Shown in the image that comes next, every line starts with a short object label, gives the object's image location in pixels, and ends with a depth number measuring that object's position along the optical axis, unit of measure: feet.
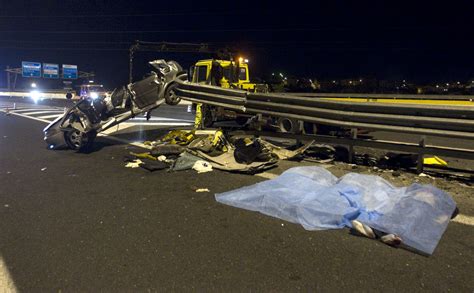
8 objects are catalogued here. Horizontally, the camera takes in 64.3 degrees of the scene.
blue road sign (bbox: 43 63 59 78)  222.40
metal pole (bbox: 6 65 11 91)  229.15
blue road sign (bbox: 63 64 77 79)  230.89
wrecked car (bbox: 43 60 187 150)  26.58
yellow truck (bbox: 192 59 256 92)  47.78
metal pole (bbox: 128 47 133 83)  69.55
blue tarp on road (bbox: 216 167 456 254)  11.68
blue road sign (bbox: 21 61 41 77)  213.87
